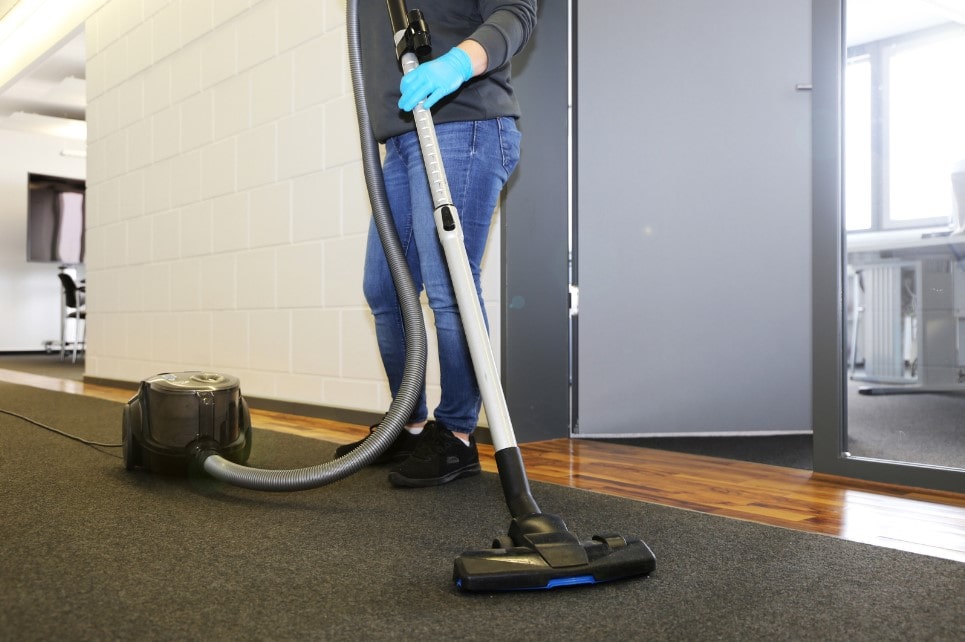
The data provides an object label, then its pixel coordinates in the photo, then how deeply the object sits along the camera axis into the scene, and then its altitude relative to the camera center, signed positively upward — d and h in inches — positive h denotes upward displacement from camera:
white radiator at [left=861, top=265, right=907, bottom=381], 63.3 +1.5
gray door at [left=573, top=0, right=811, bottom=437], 87.6 +14.7
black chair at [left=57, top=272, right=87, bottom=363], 245.0 +11.5
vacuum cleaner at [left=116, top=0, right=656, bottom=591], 34.6 -6.3
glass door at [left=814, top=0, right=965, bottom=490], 59.2 +7.8
